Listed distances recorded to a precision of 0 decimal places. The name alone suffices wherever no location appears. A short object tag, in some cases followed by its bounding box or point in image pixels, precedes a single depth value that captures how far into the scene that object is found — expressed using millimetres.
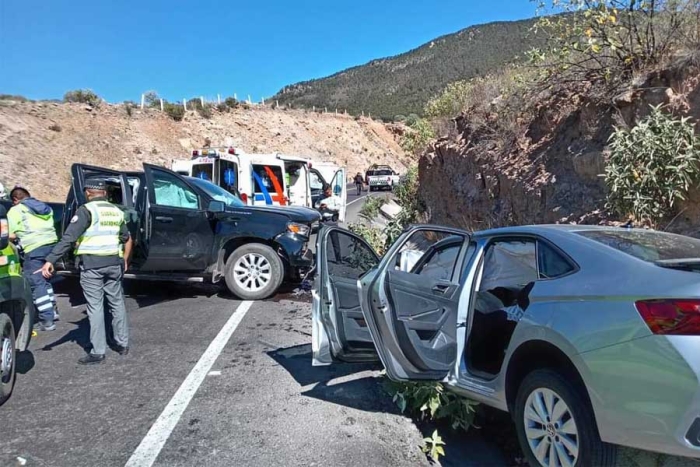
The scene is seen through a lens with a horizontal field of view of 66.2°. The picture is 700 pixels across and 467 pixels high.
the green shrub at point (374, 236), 11375
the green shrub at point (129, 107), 45512
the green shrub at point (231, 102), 57875
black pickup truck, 7547
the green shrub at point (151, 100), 50375
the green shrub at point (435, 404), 3809
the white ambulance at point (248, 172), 13742
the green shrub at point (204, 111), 52188
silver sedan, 2389
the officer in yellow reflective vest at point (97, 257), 5258
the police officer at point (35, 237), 6652
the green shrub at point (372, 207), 16578
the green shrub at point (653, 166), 6309
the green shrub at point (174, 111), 48625
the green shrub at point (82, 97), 43744
